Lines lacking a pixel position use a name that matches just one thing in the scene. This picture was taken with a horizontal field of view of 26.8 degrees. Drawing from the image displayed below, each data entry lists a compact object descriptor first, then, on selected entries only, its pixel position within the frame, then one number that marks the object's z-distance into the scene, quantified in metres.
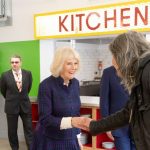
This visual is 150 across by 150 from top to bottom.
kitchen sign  4.48
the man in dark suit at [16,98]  4.96
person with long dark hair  1.58
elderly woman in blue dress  2.33
